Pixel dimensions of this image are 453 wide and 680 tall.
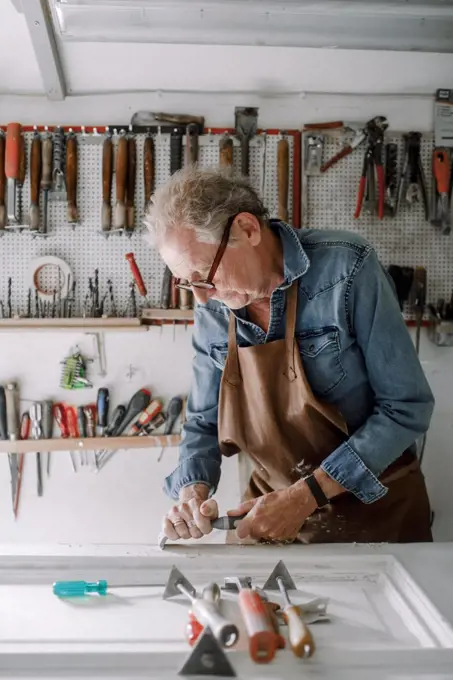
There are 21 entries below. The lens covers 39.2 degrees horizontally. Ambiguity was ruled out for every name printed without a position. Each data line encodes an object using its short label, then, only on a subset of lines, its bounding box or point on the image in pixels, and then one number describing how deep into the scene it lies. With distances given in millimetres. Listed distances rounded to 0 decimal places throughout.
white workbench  851
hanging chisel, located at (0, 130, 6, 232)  2617
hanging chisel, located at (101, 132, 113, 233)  2645
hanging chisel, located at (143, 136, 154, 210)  2645
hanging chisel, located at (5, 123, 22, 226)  2588
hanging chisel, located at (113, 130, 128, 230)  2631
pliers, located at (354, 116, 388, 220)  2641
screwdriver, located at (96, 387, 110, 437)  2713
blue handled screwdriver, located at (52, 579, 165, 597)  1120
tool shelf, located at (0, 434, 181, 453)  2637
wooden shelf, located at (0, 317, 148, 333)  2592
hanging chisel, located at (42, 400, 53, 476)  2699
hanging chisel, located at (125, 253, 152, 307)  2678
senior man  1396
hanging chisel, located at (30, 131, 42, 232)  2616
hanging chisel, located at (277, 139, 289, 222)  2664
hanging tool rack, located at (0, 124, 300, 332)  2693
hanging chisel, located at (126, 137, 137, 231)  2656
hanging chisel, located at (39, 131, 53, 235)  2621
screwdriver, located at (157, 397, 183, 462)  2721
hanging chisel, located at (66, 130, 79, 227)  2637
